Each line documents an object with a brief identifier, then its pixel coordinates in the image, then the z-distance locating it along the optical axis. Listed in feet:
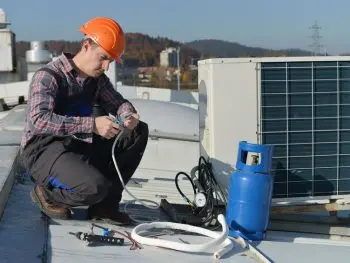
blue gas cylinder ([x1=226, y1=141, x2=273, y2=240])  10.56
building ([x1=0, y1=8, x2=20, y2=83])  32.91
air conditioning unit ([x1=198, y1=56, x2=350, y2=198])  12.34
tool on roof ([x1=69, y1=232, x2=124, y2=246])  9.11
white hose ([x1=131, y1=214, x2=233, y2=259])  8.91
